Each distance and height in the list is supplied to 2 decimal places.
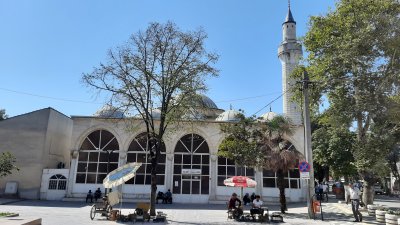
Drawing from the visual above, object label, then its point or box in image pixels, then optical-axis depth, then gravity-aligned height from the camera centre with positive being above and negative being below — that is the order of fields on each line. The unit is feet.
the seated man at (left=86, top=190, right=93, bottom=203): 91.66 -2.66
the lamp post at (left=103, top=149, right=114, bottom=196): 99.08 +8.82
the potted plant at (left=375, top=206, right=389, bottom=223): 51.93 -3.38
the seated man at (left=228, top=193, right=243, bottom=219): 56.49 -2.97
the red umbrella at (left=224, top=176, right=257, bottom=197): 64.34 +1.18
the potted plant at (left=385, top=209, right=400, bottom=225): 46.53 -3.43
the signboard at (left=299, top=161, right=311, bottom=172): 53.98 +3.42
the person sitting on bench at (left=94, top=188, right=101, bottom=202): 91.66 -2.13
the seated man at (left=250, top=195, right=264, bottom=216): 54.70 -2.91
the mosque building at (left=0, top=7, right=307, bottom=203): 97.76 +6.81
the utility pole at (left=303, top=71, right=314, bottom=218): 55.36 +8.10
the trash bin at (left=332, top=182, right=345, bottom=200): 101.14 -0.37
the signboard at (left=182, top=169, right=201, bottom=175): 100.07 +4.33
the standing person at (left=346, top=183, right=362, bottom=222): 53.72 -1.41
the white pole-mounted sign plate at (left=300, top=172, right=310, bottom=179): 53.98 +2.23
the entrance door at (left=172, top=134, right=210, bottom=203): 98.94 +4.86
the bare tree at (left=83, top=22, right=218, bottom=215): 59.21 +18.00
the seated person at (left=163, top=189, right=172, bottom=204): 93.91 -2.82
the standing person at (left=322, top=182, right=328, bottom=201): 103.28 +0.10
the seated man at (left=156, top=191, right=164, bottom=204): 94.20 -2.35
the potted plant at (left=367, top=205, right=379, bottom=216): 59.88 -3.07
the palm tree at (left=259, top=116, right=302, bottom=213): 64.95 +7.07
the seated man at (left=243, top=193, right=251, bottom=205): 90.41 -2.59
